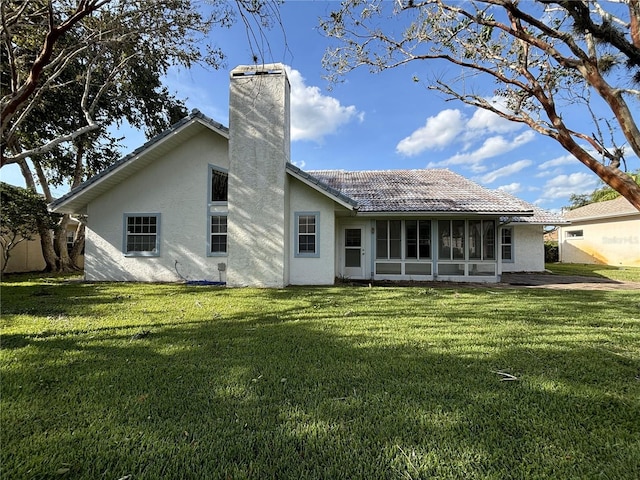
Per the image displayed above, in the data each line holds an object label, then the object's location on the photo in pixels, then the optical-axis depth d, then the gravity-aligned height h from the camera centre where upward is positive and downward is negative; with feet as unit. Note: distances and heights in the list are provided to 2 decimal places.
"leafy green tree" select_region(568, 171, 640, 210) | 117.28 +20.72
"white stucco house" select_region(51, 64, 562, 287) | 31.40 +3.74
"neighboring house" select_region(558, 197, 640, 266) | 61.67 +2.35
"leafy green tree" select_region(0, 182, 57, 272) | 39.27 +4.41
